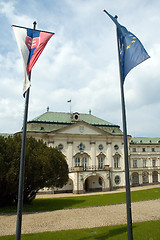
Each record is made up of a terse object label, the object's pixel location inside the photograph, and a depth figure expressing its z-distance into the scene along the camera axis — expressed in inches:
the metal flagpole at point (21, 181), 340.2
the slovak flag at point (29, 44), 391.5
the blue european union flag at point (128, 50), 386.6
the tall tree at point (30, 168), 860.0
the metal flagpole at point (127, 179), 326.6
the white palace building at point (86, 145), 1630.2
